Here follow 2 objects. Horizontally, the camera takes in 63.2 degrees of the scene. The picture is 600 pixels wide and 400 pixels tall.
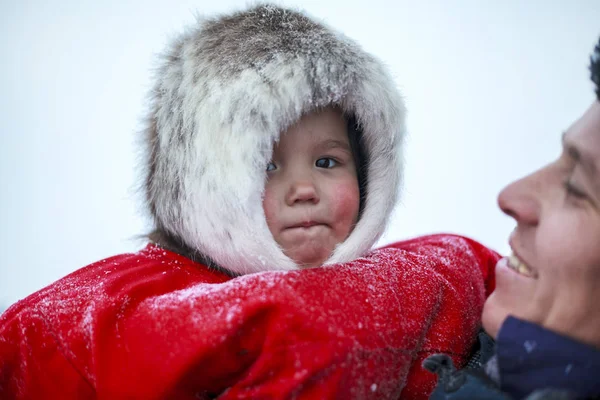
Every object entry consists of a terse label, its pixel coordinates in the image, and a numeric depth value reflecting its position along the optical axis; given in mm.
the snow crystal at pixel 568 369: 549
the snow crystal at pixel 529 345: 579
